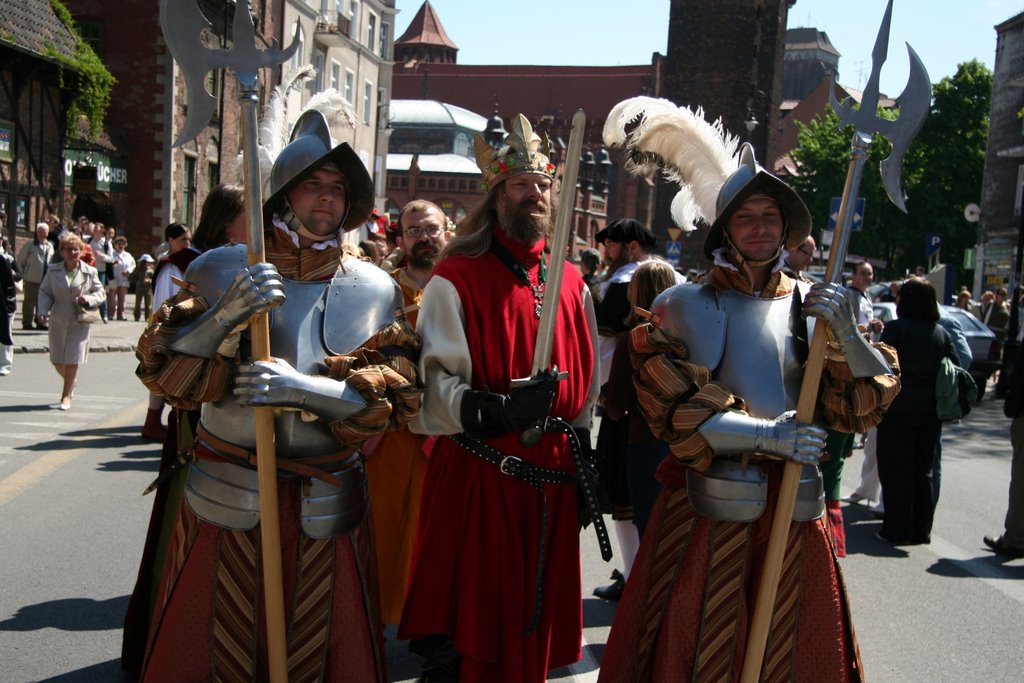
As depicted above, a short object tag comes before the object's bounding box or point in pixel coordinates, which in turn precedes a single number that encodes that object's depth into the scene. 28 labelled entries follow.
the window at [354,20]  42.06
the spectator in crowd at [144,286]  22.17
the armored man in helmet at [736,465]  3.48
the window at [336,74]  40.62
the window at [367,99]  45.72
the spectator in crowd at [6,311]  12.45
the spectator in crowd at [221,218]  4.80
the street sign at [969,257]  39.36
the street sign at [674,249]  28.88
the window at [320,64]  37.09
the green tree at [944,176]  50.72
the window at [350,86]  42.94
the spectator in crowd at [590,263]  13.70
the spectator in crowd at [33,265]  17.19
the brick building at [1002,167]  39.19
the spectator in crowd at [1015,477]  7.04
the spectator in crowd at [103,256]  20.88
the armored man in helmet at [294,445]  3.23
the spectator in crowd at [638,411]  5.34
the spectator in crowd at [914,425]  7.52
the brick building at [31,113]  22.02
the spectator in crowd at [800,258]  7.64
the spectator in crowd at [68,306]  10.73
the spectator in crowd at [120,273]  21.31
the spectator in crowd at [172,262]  6.22
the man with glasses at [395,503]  4.84
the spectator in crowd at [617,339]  5.54
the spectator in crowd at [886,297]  23.47
